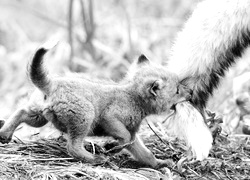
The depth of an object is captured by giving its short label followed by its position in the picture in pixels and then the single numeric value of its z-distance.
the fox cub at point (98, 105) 8.47
